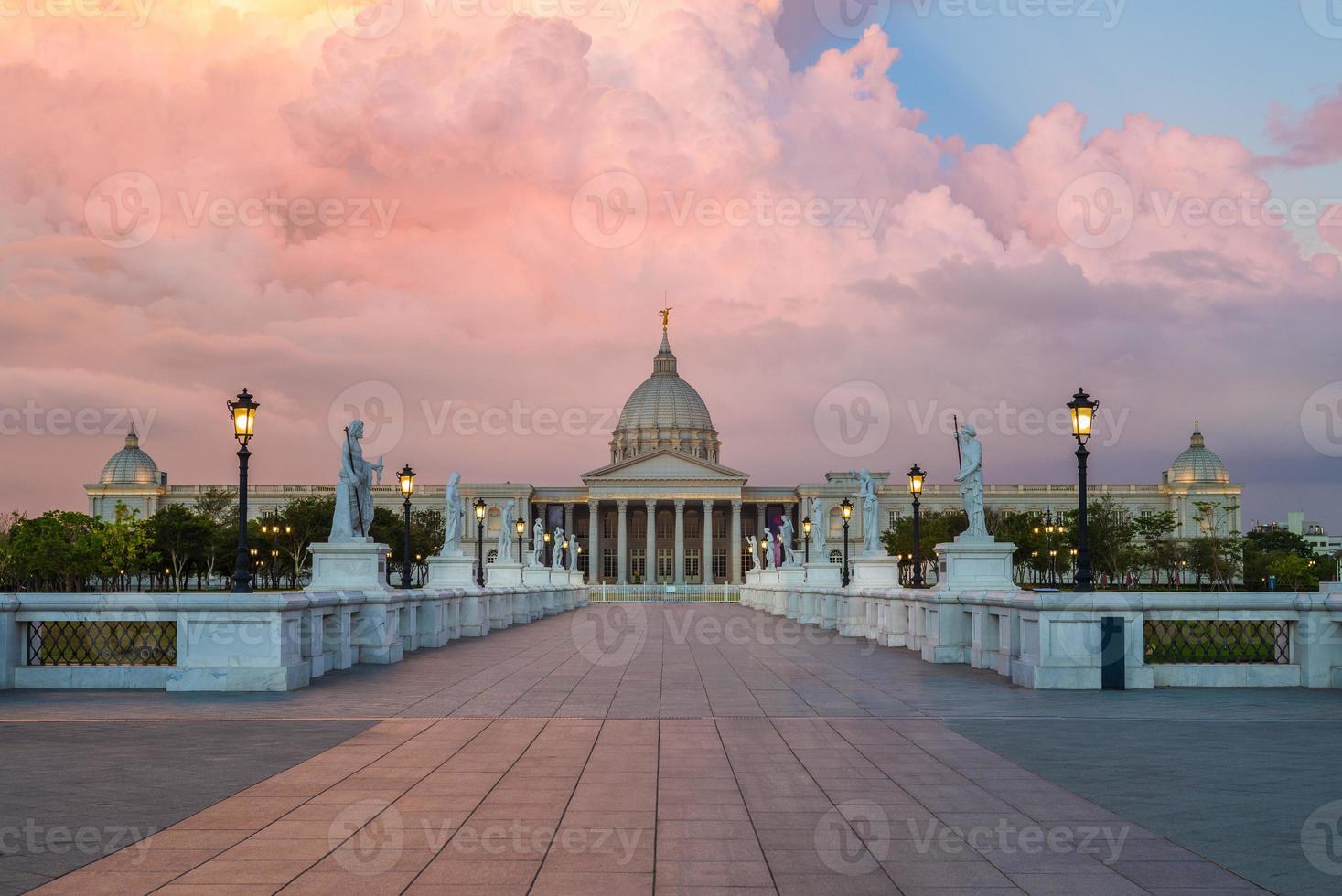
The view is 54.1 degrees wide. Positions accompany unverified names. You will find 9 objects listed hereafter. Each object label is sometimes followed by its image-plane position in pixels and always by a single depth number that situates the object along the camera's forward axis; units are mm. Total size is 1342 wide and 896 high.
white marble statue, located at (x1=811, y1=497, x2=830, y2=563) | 60250
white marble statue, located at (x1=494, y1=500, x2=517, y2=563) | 60875
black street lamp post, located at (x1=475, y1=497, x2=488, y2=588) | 54706
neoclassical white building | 180500
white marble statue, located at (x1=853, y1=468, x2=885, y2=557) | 43531
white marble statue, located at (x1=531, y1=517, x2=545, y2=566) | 85256
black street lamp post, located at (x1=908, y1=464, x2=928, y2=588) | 39969
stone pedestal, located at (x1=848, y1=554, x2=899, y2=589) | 41531
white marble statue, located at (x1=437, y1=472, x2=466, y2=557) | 42531
